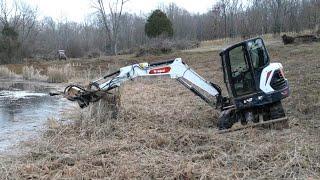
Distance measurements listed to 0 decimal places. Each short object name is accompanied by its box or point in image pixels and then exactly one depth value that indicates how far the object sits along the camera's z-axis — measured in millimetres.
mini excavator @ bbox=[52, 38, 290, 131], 7410
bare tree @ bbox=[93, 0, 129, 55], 39436
